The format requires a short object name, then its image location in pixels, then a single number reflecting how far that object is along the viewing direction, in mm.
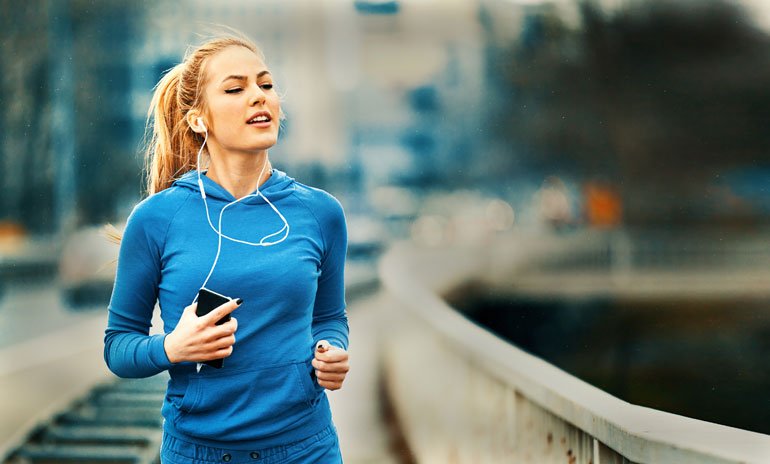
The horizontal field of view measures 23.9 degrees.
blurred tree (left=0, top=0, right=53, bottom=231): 32055
